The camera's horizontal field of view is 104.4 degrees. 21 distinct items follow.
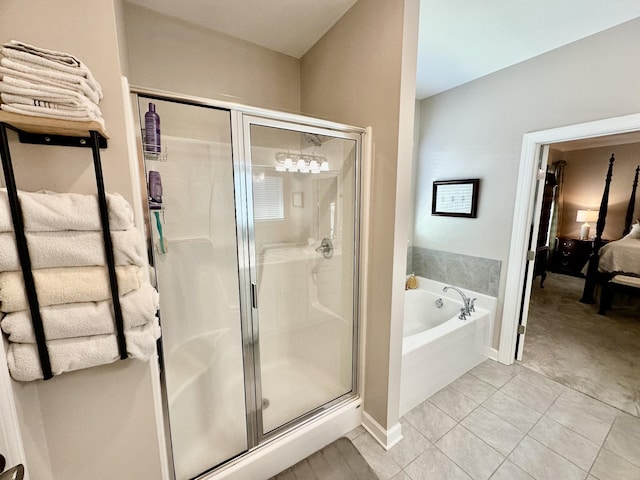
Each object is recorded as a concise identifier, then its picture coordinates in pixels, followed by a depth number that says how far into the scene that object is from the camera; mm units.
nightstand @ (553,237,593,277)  4781
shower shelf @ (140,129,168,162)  1086
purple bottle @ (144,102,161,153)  1055
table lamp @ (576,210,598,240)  4867
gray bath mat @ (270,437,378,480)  1362
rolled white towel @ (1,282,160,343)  658
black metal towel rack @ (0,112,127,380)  625
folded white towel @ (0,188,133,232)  641
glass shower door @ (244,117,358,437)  1559
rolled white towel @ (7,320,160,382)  671
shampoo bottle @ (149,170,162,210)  1132
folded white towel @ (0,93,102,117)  600
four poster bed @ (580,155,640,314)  3295
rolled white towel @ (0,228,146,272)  638
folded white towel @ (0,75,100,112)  595
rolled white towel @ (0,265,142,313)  643
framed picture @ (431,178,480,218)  2499
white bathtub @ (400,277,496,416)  1818
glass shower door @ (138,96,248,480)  1233
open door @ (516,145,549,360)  2174
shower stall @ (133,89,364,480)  1229
